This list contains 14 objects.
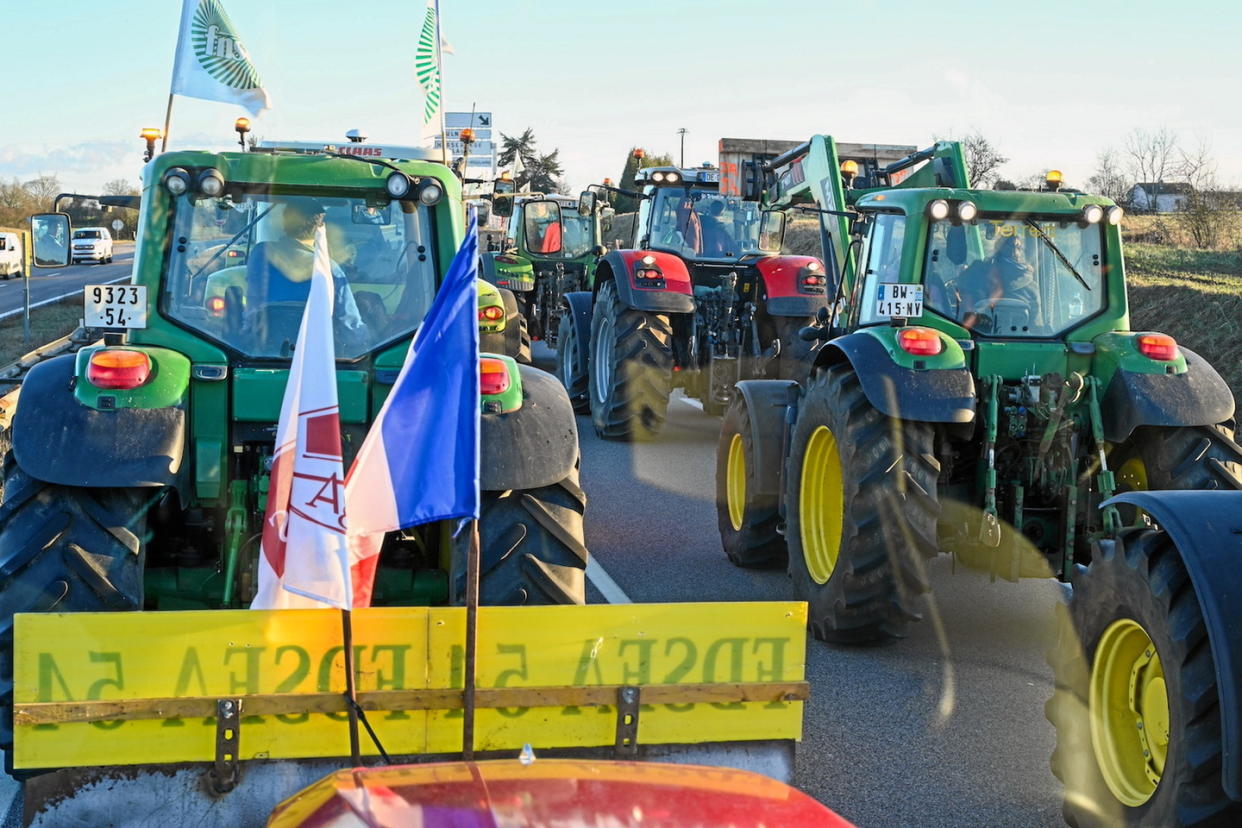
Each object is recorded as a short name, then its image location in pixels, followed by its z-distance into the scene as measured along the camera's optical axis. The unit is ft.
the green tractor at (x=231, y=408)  15.29
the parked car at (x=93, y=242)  145.28
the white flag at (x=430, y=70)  37.50
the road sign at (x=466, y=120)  126.41
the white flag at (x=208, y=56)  25.21
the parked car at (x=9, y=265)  137.75
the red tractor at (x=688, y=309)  42.14
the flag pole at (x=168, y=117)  24.13
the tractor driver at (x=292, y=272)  17.97
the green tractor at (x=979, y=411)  21.44
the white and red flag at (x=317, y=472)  11.30
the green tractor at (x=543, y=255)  65.77
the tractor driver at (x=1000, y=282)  23.66
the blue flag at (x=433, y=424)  11.41
